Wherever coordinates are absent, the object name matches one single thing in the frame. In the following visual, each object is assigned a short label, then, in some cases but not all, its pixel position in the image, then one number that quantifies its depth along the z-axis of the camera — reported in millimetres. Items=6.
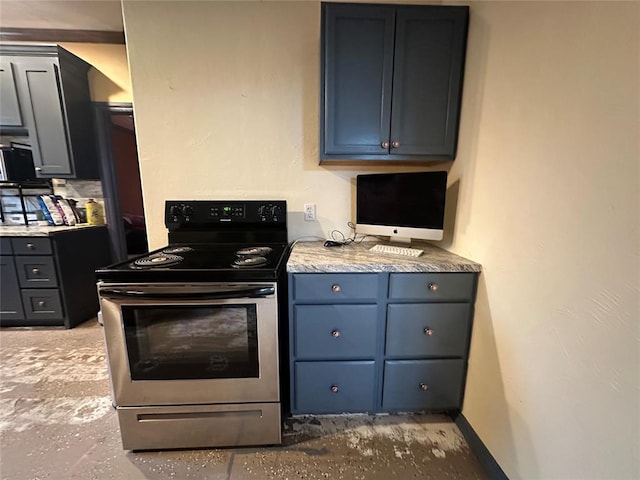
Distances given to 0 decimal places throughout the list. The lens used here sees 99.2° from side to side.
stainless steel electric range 1171
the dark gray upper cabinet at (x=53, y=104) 2244
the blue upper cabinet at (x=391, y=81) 1406
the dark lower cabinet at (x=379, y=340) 1351
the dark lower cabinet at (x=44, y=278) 2275
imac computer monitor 1478
